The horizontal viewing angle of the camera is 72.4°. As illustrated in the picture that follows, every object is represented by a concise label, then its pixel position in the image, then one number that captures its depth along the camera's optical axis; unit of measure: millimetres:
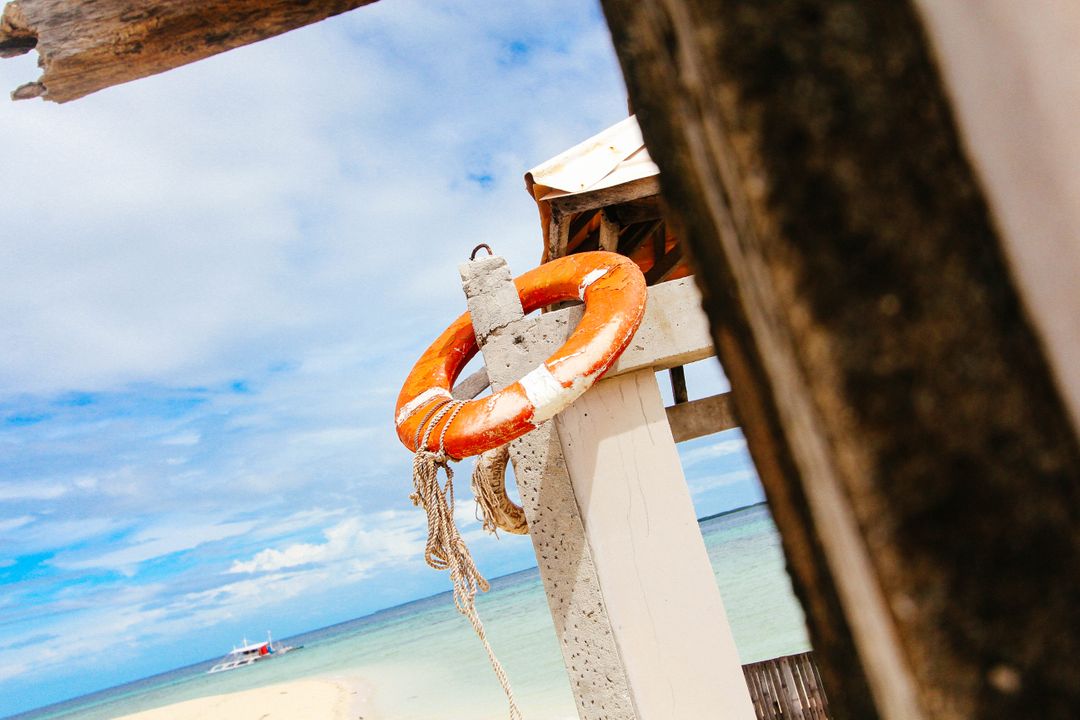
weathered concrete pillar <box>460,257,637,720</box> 2666
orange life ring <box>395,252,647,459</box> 2525
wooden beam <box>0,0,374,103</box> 1424
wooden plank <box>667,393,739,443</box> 4164
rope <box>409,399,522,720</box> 2723
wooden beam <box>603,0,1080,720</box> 444
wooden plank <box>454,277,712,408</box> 2893
